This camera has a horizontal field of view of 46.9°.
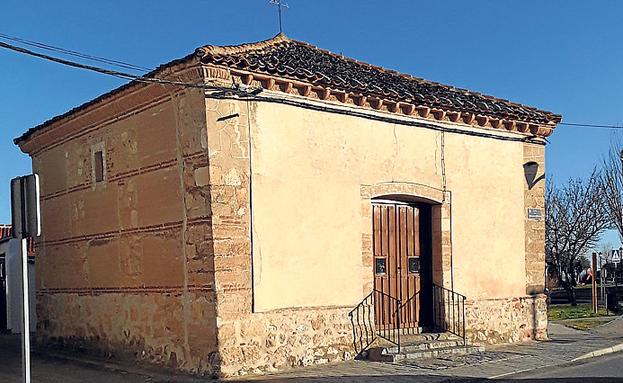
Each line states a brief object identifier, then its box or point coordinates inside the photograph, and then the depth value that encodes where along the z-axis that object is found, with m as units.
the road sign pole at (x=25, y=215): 6.96
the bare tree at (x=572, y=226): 29.61
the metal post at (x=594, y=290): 22.90
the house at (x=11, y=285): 19.09
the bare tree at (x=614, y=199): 28.79
